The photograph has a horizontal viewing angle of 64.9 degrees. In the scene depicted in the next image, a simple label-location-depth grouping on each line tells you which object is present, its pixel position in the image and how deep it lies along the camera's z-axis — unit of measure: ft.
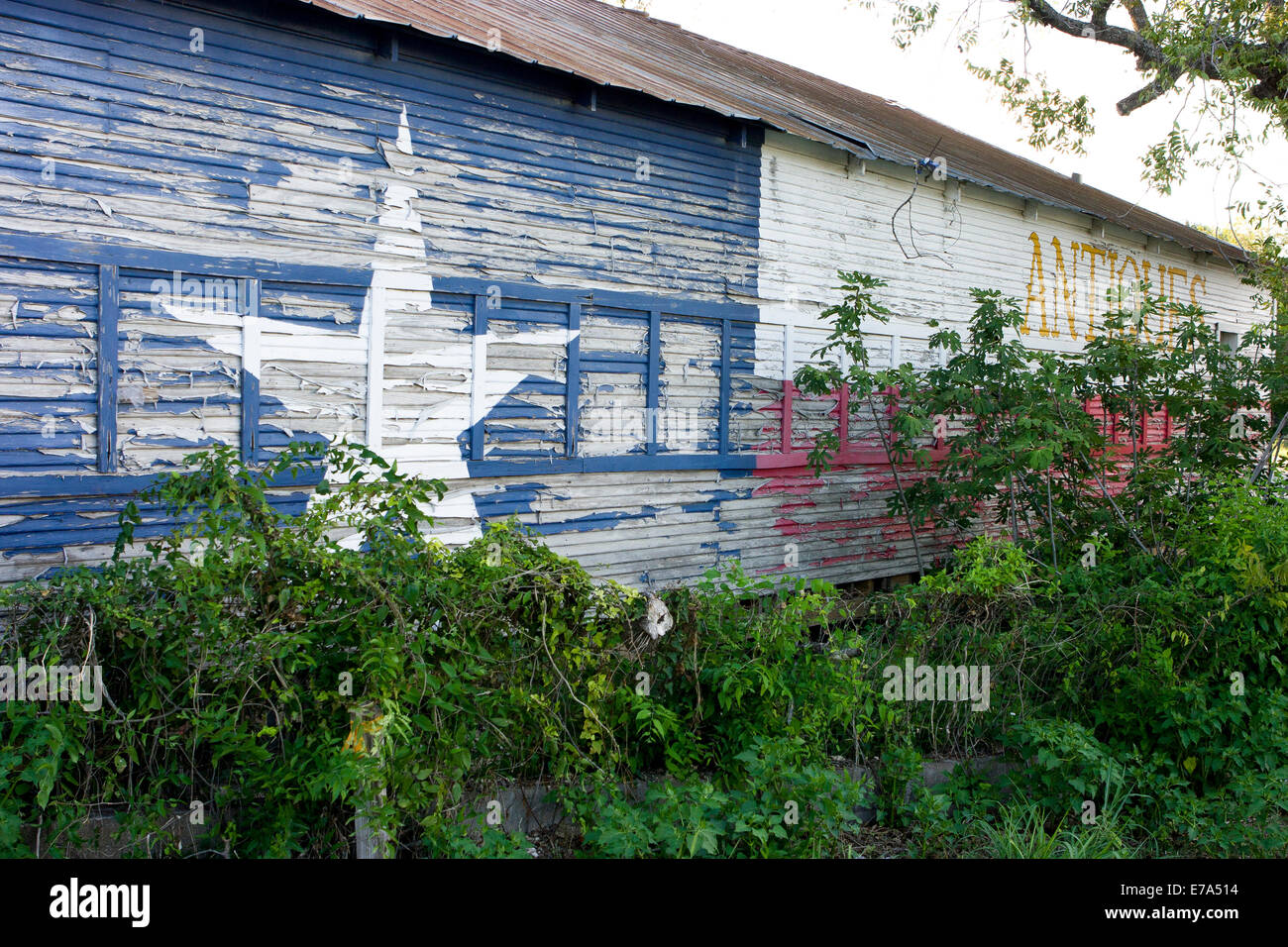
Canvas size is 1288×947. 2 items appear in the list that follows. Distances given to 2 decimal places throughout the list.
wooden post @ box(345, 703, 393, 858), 13.38
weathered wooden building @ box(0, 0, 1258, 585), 19.39
